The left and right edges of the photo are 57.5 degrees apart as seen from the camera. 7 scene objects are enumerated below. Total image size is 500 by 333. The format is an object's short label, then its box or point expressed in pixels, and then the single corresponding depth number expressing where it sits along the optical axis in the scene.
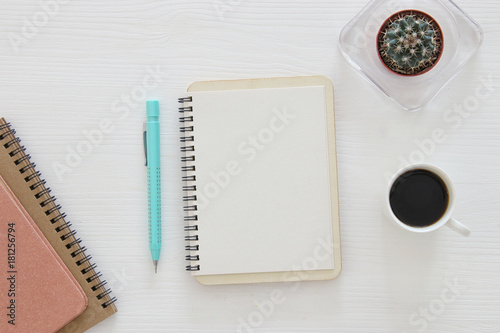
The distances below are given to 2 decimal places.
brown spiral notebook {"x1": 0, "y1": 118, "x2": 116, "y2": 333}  0.74
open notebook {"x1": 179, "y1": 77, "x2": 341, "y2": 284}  0.74
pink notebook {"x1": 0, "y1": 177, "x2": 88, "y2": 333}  0.72
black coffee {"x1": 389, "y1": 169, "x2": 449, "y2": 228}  0.69
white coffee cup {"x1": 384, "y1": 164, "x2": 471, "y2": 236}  0.68
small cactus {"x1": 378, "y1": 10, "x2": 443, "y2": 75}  0.69
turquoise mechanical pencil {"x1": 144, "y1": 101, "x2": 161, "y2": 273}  0.74
